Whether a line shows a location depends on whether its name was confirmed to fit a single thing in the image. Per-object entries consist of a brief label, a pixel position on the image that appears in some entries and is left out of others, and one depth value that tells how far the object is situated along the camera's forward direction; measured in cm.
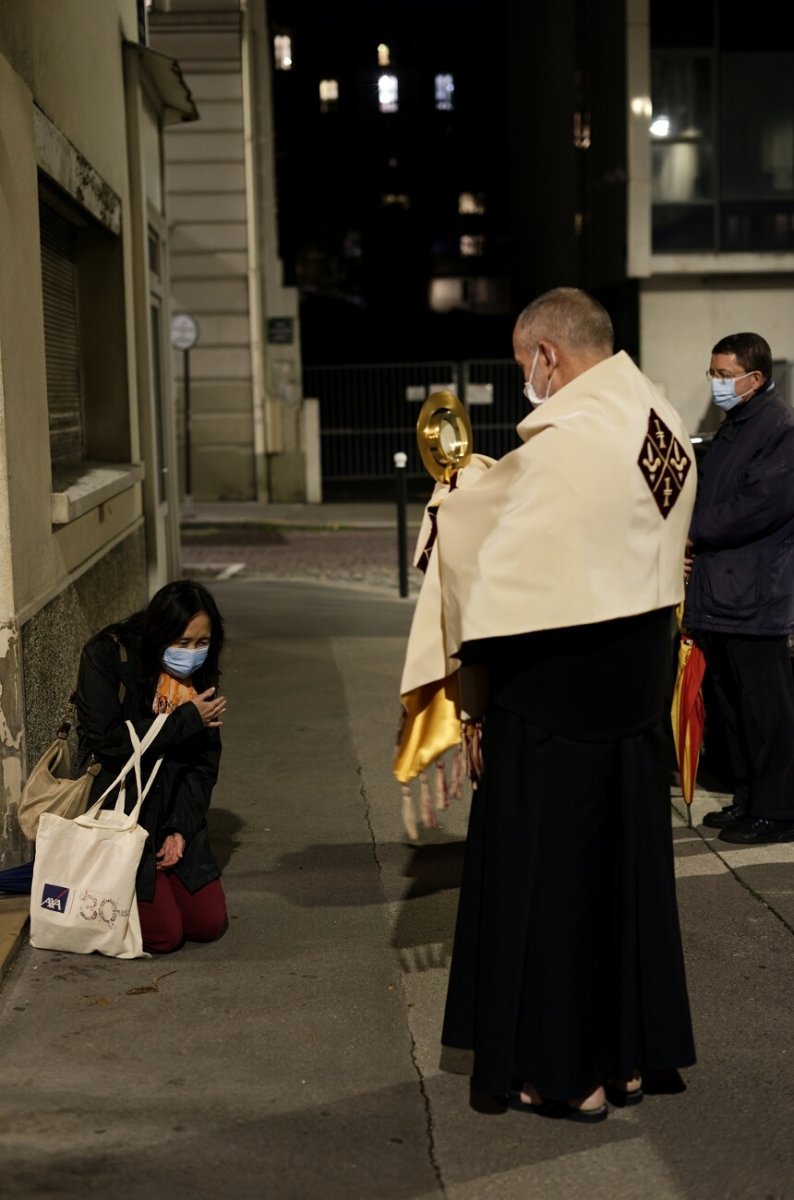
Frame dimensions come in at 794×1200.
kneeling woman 497
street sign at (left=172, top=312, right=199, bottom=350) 2228
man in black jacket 606
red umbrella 617
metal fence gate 2744
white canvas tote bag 477
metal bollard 1327
